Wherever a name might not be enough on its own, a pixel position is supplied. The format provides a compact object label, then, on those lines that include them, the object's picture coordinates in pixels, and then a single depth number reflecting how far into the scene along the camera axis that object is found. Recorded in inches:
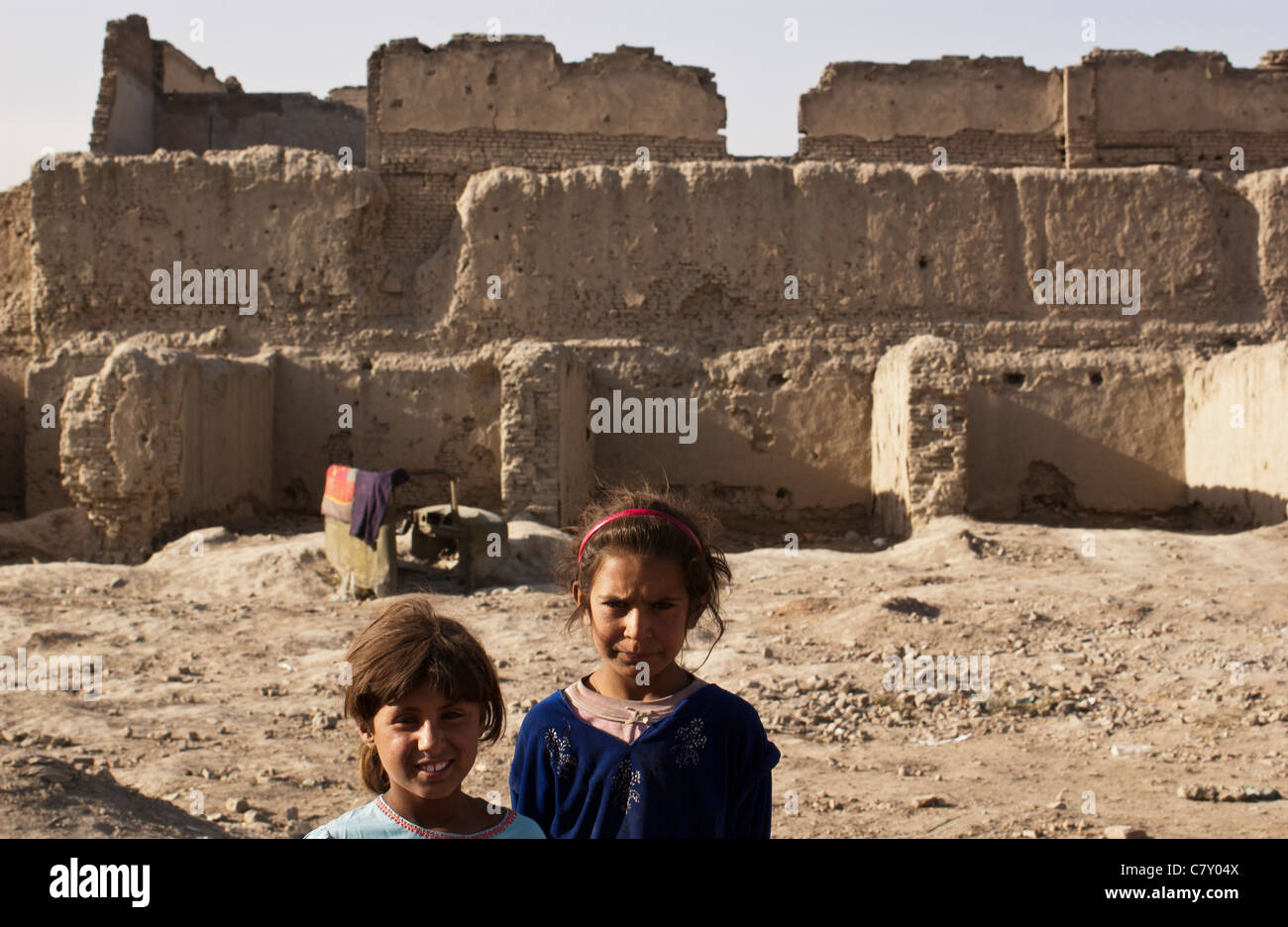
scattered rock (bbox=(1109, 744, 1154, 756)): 235.6
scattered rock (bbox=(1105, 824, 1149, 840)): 178.7
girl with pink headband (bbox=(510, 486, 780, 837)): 93.2
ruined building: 528.7
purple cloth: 368.2
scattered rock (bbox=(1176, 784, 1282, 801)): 204.8
